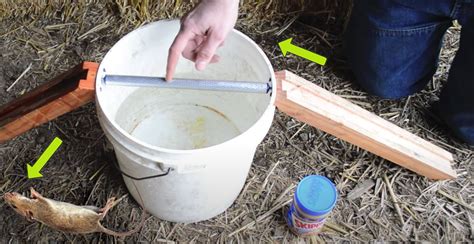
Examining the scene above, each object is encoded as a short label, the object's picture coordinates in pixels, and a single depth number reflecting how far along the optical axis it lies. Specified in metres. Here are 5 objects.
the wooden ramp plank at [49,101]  1.14
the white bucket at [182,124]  1.06
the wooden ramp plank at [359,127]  1.21
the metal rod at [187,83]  1.12
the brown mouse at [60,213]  1.10
